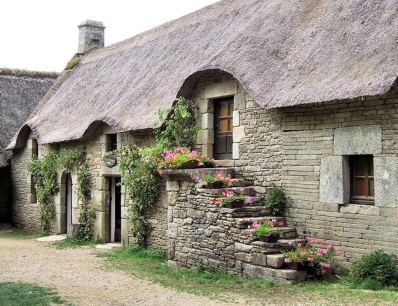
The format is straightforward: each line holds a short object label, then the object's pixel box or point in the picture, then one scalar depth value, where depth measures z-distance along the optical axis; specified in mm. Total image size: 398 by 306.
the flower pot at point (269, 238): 8921
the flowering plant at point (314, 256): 8656
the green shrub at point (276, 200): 9859
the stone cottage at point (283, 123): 8523
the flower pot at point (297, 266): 8703
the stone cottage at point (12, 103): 21112
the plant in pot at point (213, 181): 10227
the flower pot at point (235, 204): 9609
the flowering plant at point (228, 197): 9719
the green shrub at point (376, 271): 8062
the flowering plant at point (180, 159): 10898
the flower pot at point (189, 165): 10828
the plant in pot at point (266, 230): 8953
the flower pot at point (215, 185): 10210
